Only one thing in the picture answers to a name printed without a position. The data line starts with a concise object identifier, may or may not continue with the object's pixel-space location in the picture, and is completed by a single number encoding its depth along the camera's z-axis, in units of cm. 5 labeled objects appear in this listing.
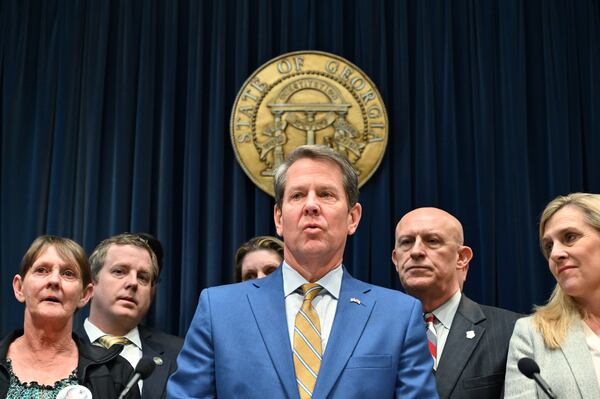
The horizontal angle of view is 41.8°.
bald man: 279
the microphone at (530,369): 220
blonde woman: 250
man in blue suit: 206
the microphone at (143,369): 231
